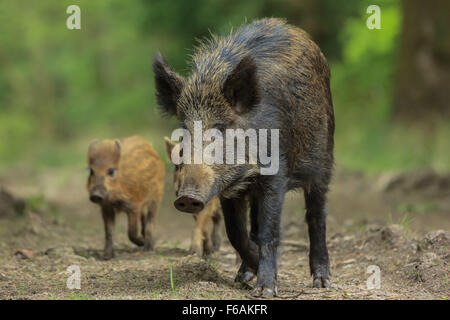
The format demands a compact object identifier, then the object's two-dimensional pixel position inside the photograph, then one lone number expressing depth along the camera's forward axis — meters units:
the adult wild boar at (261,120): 10.51
